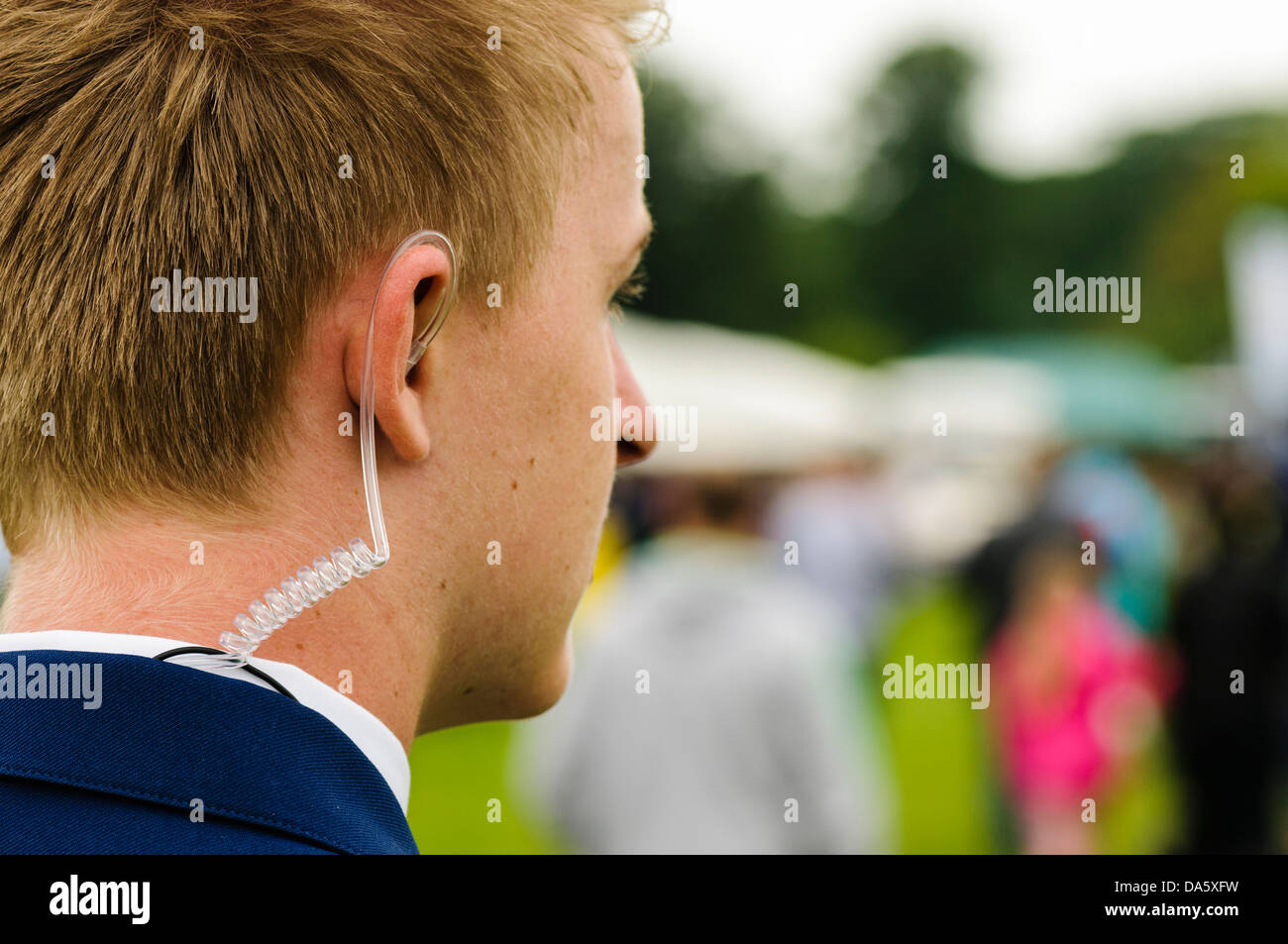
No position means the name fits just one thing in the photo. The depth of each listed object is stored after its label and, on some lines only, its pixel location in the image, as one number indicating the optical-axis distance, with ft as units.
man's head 4.34
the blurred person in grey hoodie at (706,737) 14.46
